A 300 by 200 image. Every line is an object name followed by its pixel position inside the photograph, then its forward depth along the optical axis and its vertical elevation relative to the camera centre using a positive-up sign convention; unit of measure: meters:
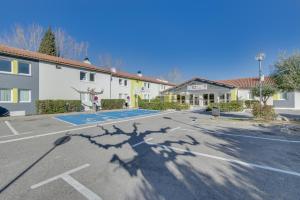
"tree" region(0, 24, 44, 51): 22.85 +11.19
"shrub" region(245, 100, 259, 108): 19.48 -0.50
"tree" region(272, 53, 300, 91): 8.73 +1.96
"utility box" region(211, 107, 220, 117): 10.91 -1.05
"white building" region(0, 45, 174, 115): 11.59 +2.25
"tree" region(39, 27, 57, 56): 23.34 +10.46
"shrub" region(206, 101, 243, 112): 16.85 -0.83
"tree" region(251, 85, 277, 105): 12.64 +0.93
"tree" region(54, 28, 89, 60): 26.02 +11.32
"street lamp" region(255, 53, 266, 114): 10.24 +3.44
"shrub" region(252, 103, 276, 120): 9.74 -0.99
